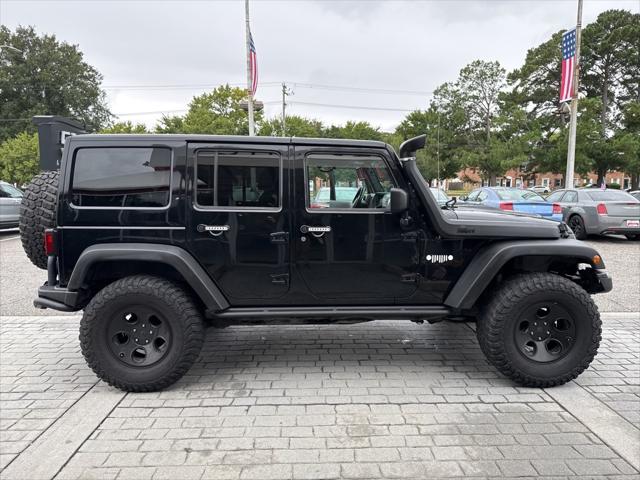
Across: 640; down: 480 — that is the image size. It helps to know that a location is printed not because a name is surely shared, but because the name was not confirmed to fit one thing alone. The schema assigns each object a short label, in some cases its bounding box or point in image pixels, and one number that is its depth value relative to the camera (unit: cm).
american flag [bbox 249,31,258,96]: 1828
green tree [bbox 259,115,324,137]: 3393
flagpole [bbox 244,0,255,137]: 1822
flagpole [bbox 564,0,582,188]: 1609
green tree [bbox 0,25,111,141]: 4644
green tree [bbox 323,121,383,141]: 4600
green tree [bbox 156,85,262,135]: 3106
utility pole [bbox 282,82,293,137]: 4658
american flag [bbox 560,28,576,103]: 1566
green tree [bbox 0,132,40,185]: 2821
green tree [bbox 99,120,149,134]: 3353
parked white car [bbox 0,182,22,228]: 1209
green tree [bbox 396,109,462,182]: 4354
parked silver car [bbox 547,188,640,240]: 1072
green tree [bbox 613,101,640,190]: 3014
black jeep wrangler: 332
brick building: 4393
